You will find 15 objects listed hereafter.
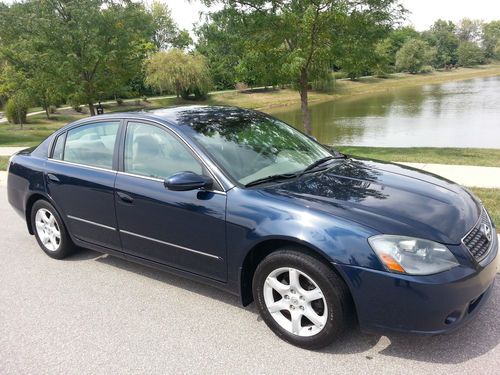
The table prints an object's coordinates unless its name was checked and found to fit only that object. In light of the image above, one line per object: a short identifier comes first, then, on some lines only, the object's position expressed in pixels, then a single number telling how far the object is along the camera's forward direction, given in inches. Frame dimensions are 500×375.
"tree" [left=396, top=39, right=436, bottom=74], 3255.4
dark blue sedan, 105.3
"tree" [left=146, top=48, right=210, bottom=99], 1745.8
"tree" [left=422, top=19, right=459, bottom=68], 4160.9
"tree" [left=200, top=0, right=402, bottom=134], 403.5
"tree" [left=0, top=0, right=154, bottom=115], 616.1
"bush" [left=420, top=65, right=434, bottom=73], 3351.4
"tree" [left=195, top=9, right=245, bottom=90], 437.1
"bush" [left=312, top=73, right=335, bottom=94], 1744.7
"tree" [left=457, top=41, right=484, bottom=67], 4261.8
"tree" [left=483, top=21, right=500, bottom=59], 4493.1
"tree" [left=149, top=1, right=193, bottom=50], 3152.1
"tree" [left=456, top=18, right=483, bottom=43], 5221.5
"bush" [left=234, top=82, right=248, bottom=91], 2093.9
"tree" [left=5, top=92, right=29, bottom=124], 961.5
